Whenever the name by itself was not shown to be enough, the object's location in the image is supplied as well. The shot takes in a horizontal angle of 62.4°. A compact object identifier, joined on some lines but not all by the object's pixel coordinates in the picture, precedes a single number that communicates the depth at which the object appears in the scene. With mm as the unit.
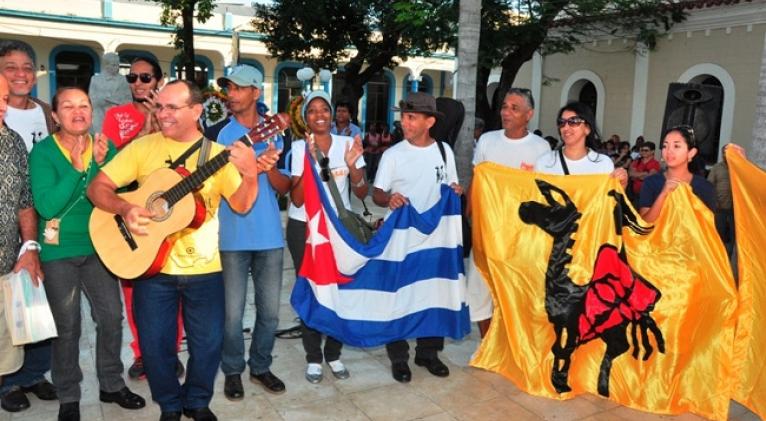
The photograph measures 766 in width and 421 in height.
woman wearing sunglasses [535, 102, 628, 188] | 4332
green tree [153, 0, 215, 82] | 11055
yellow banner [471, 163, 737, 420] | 3918
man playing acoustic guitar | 3232
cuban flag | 4129
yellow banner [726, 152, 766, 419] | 3812
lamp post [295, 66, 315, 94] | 7395
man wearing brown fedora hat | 4305
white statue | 4953
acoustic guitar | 3131
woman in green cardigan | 3373
